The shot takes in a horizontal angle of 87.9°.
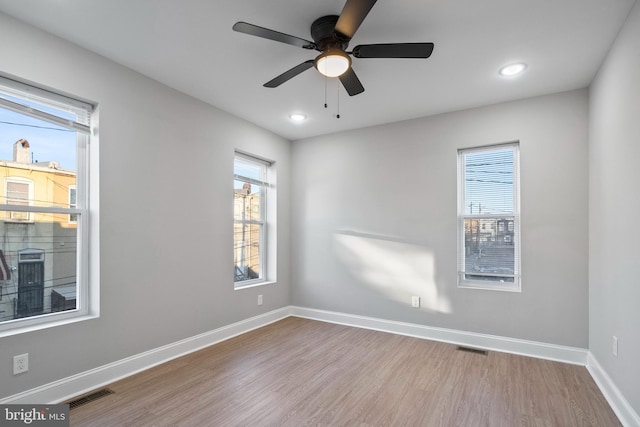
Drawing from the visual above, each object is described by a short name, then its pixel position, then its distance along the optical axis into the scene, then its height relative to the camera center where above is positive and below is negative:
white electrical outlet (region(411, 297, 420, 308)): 3.94 -1.05
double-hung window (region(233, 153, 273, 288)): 4.23 -0.06
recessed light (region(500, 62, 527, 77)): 2.80 +1.26
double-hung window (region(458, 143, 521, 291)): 3.56 -0.04
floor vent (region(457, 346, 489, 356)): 3.42 -1.43
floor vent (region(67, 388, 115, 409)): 2.34 -1.35
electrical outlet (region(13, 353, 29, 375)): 2.19 -1.01
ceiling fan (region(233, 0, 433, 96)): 1.89 +1.09
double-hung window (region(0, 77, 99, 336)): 2.30 +0.02
